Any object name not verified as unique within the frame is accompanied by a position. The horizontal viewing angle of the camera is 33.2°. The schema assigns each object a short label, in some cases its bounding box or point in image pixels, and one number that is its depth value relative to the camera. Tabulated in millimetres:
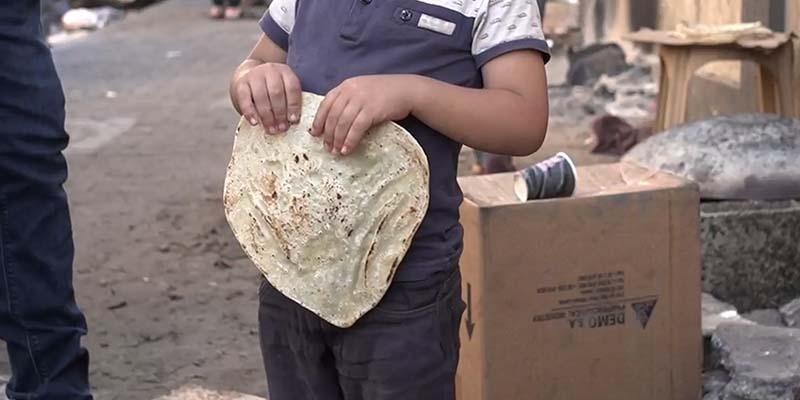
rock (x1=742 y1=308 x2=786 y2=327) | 3932
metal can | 3330
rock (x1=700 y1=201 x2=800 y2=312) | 3912
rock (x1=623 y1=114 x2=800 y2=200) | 3936
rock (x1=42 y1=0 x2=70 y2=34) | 17094
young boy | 1995
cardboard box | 3252
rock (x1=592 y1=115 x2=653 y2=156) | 7082
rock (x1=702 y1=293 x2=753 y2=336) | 3703
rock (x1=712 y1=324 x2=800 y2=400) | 3318
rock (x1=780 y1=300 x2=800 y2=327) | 3854
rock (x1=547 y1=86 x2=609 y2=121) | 8570
